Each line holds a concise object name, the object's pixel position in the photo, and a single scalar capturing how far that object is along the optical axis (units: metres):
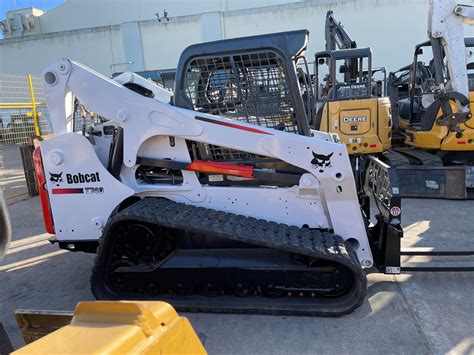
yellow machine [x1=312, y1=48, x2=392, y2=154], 7.46
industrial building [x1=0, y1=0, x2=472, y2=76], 22.44
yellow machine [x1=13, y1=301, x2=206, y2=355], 1.24
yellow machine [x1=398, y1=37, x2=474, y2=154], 6.17
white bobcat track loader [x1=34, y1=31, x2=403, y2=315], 3.10
